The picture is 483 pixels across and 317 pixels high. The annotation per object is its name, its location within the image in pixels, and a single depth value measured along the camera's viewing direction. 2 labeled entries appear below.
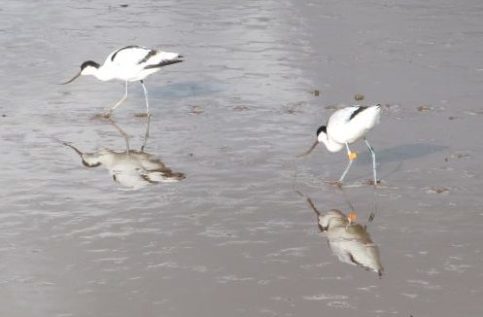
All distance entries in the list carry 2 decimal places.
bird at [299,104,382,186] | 11.17
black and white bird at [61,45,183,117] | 14.70
